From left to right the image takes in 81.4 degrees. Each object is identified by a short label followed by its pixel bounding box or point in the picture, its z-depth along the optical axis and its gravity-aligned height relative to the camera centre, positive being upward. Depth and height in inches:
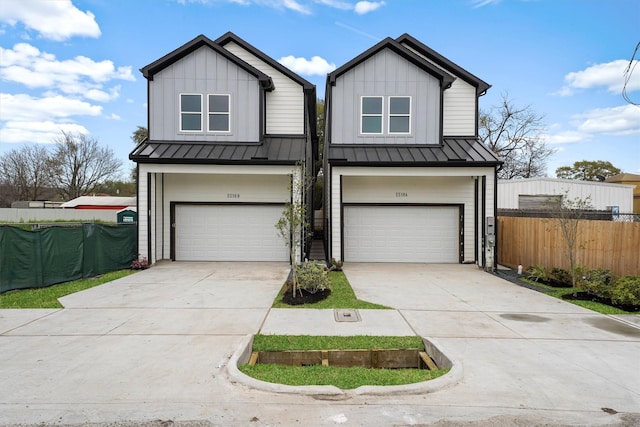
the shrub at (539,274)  399.9 -65.1
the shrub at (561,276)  381.4 -64.1
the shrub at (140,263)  465.7 -61.7
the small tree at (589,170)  1924.2 +231.5
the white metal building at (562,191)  837.8 +54.4
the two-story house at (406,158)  489.4 +73.7
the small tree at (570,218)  345.1 -3.5
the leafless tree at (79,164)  1674.0 +236.8
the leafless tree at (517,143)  1251.2 +249.7
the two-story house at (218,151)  480.4 +85.0
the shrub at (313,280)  318.7 -56.0
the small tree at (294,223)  320.2 -7.3
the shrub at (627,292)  284.4 -60.7
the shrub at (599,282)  314.3 -60.8
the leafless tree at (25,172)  1688.0 +198.9
